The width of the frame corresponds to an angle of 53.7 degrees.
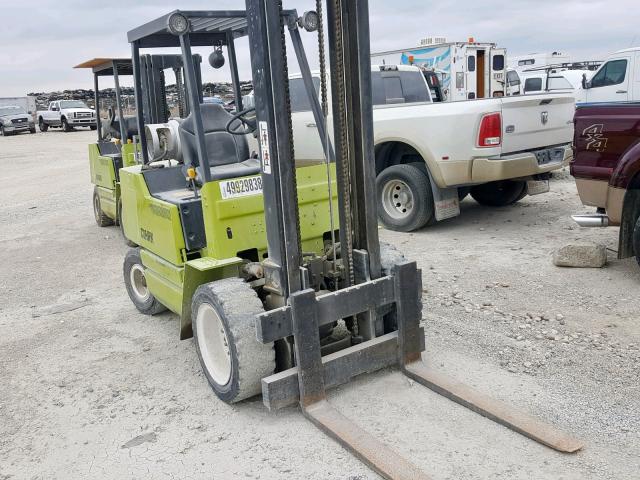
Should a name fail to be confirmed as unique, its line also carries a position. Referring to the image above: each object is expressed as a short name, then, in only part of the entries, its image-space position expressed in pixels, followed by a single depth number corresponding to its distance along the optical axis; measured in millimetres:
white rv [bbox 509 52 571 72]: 29750
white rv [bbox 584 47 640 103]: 14899
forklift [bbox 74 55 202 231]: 8547
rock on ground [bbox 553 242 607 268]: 6348
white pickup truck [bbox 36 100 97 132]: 35406
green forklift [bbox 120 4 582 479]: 3695
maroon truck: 5883
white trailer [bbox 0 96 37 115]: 38625
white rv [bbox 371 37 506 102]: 16516
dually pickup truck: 7566
